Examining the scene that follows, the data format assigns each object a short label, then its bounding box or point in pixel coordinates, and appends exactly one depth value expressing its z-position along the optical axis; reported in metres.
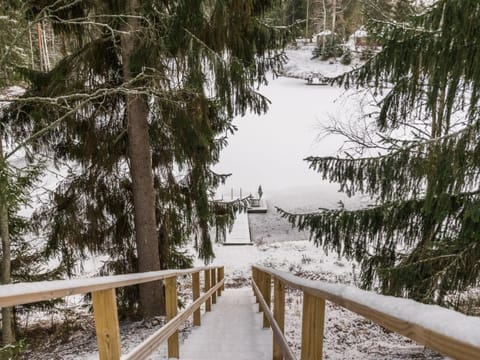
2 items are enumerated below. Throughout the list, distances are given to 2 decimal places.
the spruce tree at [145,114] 4.20
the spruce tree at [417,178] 2.86
